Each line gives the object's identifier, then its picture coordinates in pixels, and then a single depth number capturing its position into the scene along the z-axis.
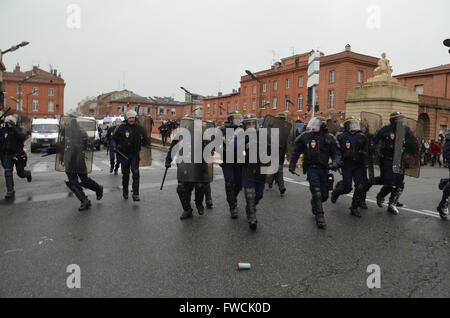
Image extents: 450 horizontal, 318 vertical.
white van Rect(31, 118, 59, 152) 22.66
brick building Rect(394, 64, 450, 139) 35.88
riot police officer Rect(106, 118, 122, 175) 11.95
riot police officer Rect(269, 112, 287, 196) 8.52
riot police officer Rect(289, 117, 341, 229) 5.94
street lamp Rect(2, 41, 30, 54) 20.84
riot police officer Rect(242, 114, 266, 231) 5.62
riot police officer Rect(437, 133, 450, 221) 6.42
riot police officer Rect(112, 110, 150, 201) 7.59
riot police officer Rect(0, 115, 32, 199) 7.77
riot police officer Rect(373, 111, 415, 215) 6.84
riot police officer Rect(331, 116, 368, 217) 6.57
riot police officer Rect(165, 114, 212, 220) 6.15
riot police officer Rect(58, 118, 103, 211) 6.78
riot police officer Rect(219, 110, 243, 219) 6.21
